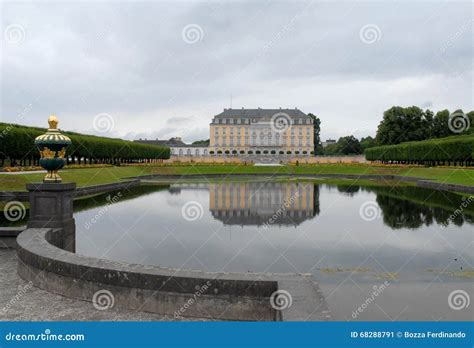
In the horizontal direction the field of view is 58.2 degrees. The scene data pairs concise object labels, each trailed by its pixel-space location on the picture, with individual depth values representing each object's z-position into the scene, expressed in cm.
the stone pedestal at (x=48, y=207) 854
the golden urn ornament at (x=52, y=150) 865
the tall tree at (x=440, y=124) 7356
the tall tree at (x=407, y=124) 7425
